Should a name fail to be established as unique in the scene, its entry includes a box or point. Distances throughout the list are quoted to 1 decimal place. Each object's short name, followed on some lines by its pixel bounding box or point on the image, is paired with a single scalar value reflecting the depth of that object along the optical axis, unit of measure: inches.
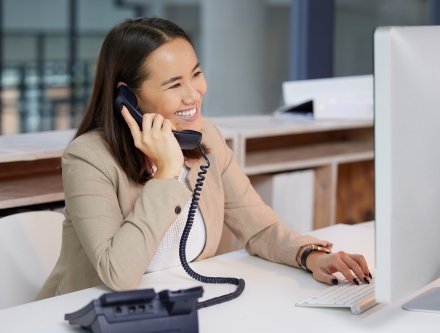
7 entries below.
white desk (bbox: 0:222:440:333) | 81.9
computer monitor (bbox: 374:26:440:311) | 74.6
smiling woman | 89.8
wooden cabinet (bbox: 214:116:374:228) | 142.3
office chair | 103.7
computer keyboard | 84.7
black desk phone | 77.1
